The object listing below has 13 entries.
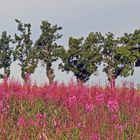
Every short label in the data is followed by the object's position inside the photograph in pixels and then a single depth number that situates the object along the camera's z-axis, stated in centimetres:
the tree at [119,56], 12674
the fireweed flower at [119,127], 1182
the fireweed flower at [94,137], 997
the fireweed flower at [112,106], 1520
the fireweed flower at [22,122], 1174
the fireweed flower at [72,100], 1630
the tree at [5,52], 13815
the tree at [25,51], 13559
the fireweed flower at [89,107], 1470
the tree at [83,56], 12965
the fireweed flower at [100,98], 1671
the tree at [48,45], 13501
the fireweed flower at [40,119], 1154
